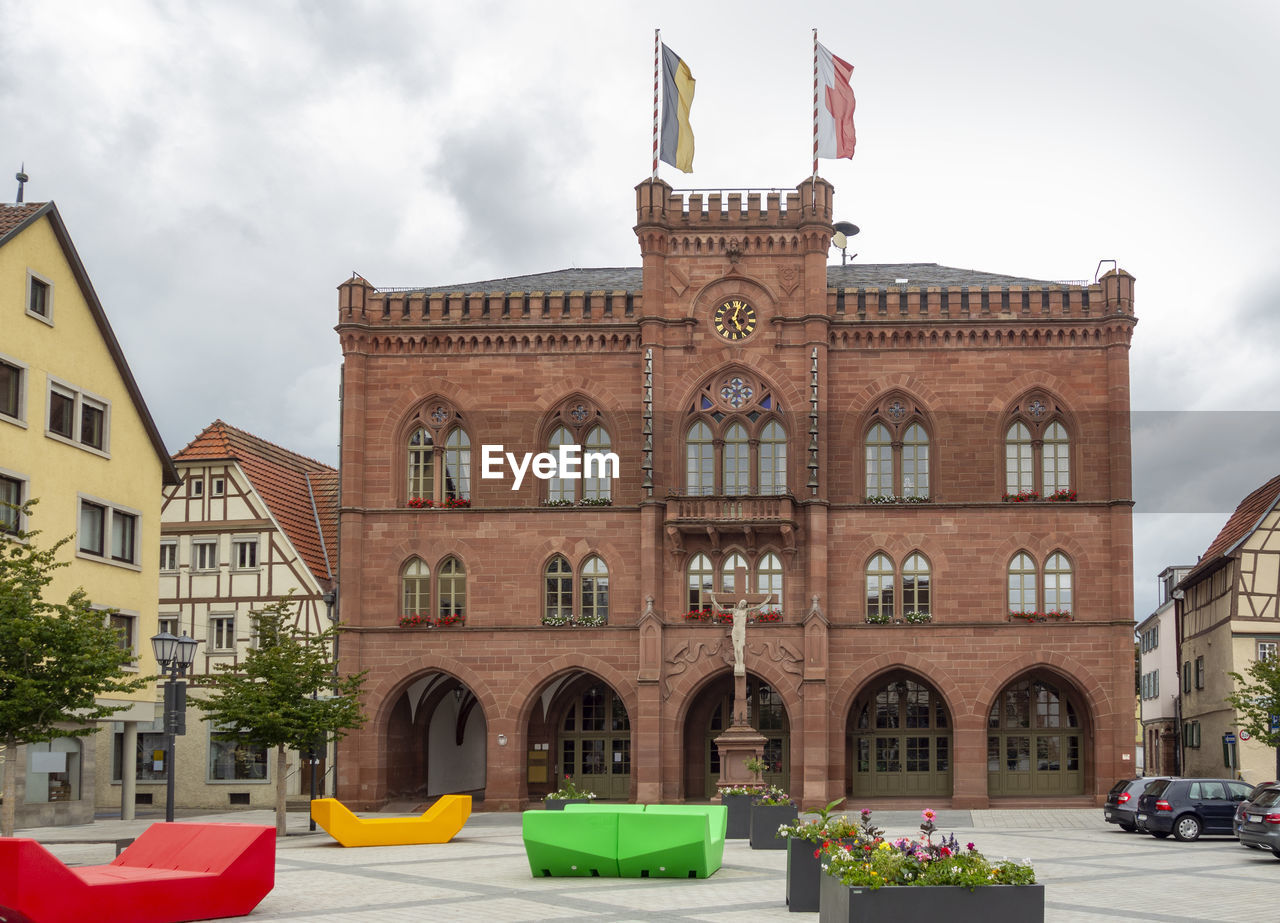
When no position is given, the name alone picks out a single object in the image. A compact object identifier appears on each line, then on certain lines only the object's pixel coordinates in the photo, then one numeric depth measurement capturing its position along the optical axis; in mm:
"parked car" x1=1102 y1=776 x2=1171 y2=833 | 34594
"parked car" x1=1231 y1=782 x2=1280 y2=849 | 27938
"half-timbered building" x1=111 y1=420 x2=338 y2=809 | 47906
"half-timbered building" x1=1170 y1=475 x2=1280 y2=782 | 50594
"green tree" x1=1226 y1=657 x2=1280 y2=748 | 36875
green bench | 22000
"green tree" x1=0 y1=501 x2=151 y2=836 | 23719
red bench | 15789
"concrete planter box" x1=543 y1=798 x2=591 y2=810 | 32344
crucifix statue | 38156
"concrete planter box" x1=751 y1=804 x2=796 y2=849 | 27875
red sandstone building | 44219
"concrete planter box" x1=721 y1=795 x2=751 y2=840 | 30797
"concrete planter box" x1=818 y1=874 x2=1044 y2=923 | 13078
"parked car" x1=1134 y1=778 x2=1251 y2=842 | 33000
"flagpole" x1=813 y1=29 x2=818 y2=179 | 46312
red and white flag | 46281
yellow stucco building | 35844
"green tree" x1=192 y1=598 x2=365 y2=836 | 34000
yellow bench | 29250
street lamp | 26812
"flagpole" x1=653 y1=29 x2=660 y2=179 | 46562
